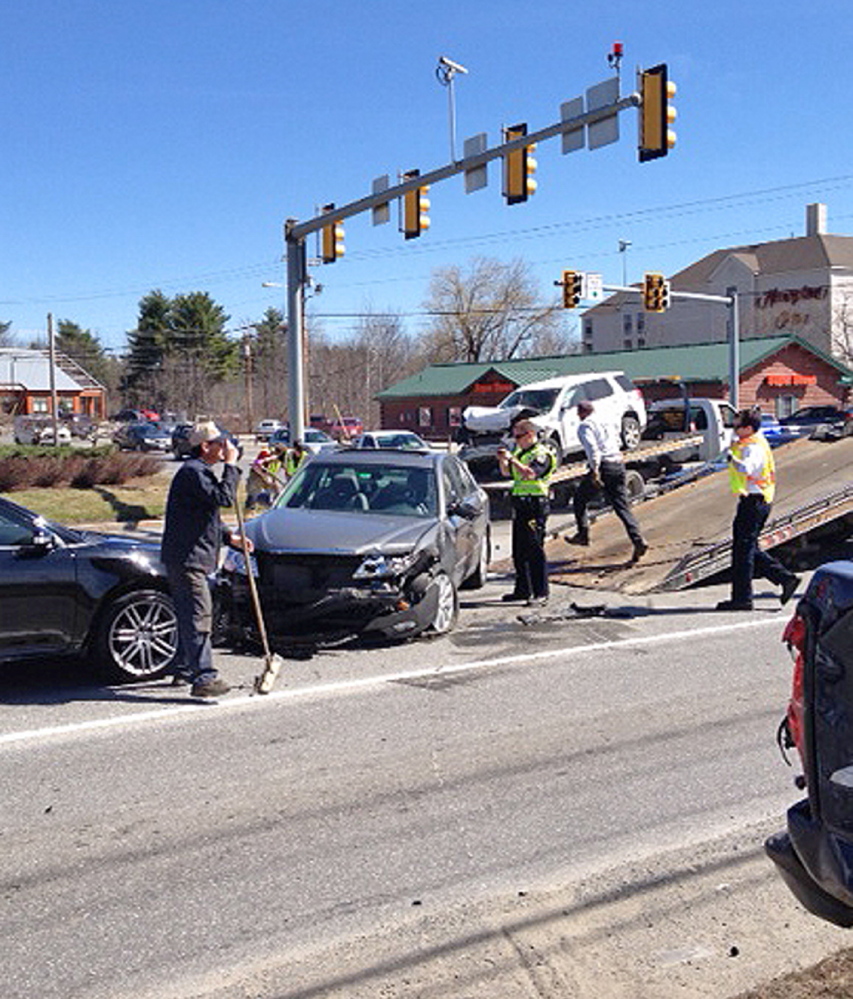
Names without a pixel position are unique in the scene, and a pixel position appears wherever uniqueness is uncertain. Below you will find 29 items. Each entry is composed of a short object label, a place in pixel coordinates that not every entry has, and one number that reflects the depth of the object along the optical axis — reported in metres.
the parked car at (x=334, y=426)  60.99
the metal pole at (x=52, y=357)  57.29
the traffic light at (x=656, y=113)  15.86
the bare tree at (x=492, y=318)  86.50
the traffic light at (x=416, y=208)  19.94
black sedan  7.86
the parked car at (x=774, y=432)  27.36
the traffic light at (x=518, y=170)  18.03
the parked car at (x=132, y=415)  89.69
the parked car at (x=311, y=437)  42.16
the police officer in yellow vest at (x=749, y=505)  10.68
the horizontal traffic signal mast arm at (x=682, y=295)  29.83
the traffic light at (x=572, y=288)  29.66
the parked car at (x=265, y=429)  61.33
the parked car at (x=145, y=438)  56.06
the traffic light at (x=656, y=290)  30.69
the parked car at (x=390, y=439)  29.64
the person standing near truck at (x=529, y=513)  11.54
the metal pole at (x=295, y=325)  21.88
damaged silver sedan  9.16
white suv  24.45
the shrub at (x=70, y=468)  22.86
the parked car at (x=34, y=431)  58.59
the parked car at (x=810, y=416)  38.66
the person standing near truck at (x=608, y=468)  12.70
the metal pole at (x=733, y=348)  33.82
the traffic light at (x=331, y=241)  21.50
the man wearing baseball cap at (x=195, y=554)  7.81
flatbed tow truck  11.77
